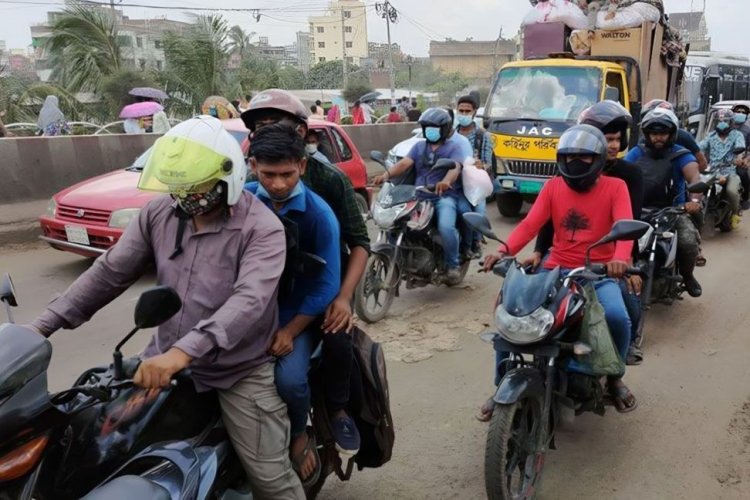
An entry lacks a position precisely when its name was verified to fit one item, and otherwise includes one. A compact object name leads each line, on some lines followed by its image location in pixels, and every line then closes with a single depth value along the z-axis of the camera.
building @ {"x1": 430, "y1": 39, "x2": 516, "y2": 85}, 84.38
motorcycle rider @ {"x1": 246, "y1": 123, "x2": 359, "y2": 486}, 2.45
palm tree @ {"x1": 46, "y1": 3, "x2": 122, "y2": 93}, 16.36
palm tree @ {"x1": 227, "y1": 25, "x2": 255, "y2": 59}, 17.72
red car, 6.79
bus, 16.89
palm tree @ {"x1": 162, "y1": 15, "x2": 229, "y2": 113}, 16.48
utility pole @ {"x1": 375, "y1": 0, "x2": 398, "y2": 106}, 37.88
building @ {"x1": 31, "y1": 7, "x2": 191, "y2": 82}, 16.72
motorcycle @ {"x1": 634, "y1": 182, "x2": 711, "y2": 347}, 5.26
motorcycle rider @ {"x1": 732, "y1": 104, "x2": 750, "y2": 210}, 9.47
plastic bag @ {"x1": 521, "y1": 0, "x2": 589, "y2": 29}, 11.91
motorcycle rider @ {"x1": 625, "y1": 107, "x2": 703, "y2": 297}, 5.52
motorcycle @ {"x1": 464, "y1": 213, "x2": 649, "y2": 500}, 2.96
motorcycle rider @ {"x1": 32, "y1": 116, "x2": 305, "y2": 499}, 2.10
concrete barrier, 9.03
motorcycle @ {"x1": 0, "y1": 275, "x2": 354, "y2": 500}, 1.68
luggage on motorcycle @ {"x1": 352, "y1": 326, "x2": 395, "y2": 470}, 2.87
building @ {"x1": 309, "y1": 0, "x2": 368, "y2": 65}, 89.38
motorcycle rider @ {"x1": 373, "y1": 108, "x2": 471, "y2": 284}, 6.21
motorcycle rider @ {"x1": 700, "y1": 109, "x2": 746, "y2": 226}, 8.95
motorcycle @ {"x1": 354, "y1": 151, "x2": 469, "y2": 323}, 5.81
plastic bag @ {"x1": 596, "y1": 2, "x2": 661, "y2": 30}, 11.41
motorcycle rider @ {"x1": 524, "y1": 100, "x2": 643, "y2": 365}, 3.92
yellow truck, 9.91
